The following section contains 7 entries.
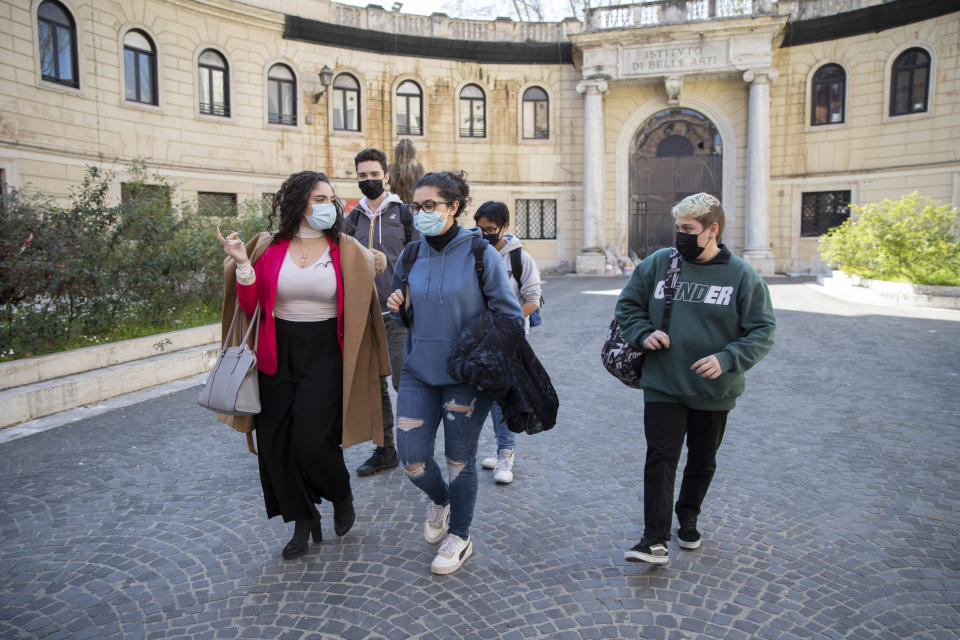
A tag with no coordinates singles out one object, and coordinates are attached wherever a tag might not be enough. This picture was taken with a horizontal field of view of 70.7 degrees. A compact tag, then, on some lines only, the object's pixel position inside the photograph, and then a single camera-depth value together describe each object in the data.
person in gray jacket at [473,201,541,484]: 4.79
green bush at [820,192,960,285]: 14.48
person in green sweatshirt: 3.42
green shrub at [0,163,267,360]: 6.99
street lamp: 21.52
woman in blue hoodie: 3.45
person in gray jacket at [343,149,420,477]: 4.79
